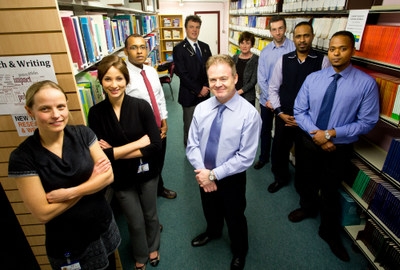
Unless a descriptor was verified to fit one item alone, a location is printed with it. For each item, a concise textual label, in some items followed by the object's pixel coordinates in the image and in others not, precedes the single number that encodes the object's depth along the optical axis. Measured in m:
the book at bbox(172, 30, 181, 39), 9.47
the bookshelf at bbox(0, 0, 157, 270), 1.32
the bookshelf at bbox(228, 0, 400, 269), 1.87
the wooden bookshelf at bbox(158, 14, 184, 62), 9.20
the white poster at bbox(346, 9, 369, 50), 2.08
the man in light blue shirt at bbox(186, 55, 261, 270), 1.61
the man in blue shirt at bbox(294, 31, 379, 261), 1.92
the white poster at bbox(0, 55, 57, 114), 1.41
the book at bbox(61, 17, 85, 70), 1.61
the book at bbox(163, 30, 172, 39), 9.38
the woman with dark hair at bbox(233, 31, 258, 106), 3.30
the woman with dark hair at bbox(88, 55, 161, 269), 1.63
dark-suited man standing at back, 3.37
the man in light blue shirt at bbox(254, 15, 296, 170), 3.04
